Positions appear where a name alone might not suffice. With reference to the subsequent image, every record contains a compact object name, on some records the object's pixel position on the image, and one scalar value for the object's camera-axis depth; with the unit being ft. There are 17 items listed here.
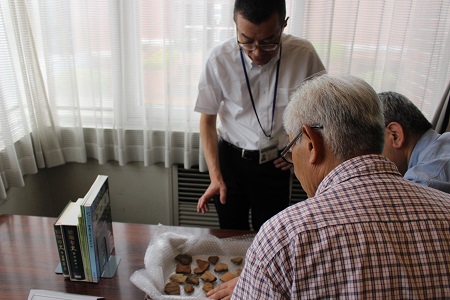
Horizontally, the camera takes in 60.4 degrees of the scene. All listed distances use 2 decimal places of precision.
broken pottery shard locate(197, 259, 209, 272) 4.41
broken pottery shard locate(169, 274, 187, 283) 4.18
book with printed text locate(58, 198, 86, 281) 3.91
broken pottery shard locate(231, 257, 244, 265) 4.51
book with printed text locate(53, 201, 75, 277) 3.94
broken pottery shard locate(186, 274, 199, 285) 4.17
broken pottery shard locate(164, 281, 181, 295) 3.98
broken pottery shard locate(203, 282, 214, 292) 4.09
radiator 8.22
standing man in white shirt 5.73
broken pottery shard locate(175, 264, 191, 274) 4.34
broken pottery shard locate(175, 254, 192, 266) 4.48
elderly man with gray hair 2.41
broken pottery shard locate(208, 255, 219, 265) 4.53
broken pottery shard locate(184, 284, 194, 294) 4.03
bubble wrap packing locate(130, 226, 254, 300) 4.11
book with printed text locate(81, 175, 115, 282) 3.84
